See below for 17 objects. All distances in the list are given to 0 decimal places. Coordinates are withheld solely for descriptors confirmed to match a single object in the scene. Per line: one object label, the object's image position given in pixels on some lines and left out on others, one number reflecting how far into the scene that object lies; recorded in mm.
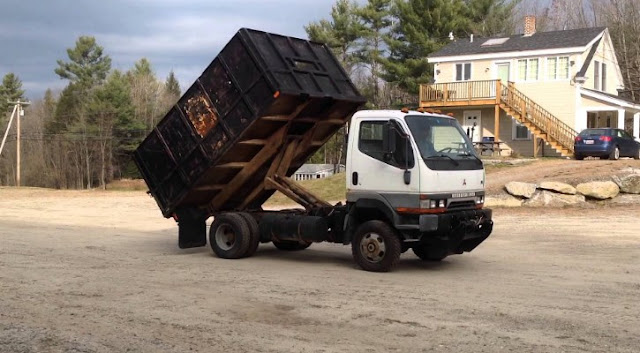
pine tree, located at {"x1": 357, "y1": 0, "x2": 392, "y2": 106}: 63125
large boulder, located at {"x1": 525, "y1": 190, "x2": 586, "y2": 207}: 22703
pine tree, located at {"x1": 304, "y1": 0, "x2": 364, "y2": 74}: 64250
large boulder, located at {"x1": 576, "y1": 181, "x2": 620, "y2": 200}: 22625
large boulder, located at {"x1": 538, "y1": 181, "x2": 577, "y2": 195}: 22812
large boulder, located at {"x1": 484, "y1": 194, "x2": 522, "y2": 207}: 23391
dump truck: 10680
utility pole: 49453
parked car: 29506
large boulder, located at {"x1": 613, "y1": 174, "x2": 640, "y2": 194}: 22766
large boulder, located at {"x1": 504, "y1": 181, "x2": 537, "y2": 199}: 23312
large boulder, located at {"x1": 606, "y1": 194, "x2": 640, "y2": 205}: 22484
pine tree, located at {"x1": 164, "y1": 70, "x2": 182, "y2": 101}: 95662
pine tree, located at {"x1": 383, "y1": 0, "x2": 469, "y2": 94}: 51469
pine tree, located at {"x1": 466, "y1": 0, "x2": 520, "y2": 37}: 57281
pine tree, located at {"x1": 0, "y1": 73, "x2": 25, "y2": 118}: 99188
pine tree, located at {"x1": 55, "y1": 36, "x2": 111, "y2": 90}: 87062
